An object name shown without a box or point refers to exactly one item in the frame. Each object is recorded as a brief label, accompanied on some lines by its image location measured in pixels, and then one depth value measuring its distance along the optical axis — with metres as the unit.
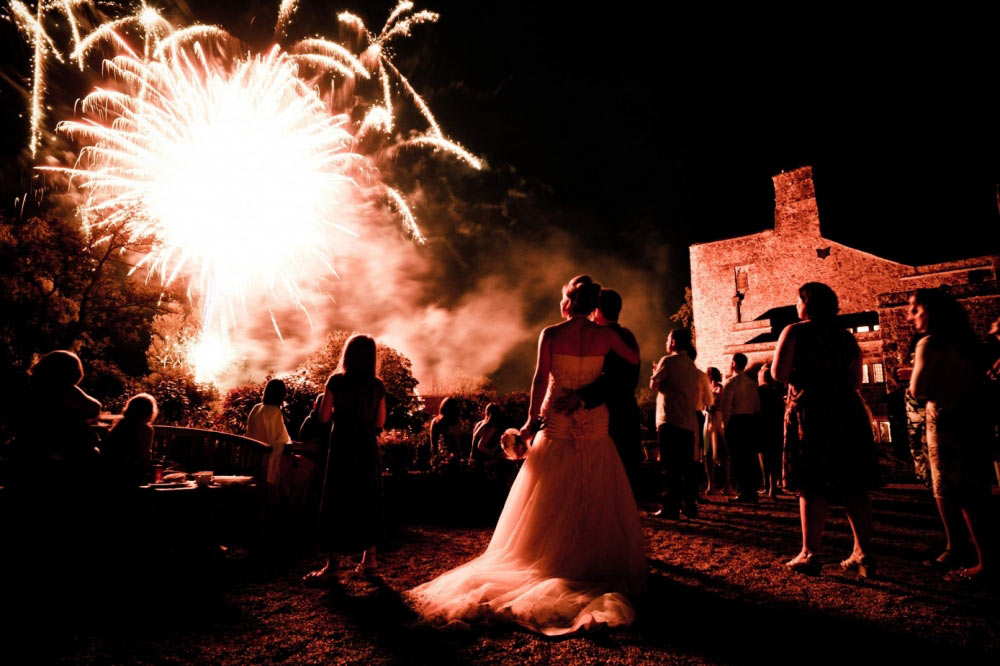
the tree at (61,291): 24.30
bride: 3.06
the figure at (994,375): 3.74
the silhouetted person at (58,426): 3.66
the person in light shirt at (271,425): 6.61
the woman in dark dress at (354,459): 4.31
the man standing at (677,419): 6.02
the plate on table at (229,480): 5.18
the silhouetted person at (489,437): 7.82
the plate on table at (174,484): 4.79
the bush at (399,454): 8.02
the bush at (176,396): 20.08
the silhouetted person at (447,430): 8.55
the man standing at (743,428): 7.52
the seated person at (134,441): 4.57
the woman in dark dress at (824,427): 3.70
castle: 19.12
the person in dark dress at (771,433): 7.98
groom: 4.00
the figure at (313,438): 5.88
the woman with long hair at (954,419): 3.62
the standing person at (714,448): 8.34
